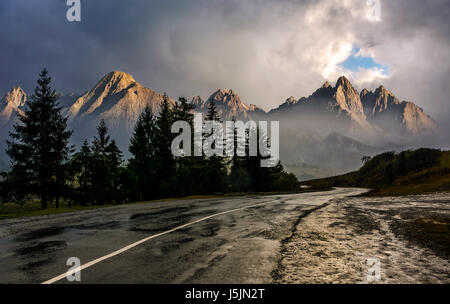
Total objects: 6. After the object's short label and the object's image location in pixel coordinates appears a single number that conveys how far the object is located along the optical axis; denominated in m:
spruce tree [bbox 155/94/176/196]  43.72
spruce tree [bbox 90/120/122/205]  45.03
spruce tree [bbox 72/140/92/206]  45.66
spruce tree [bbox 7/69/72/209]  32.69
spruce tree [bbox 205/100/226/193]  44.59
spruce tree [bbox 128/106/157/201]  45.12
